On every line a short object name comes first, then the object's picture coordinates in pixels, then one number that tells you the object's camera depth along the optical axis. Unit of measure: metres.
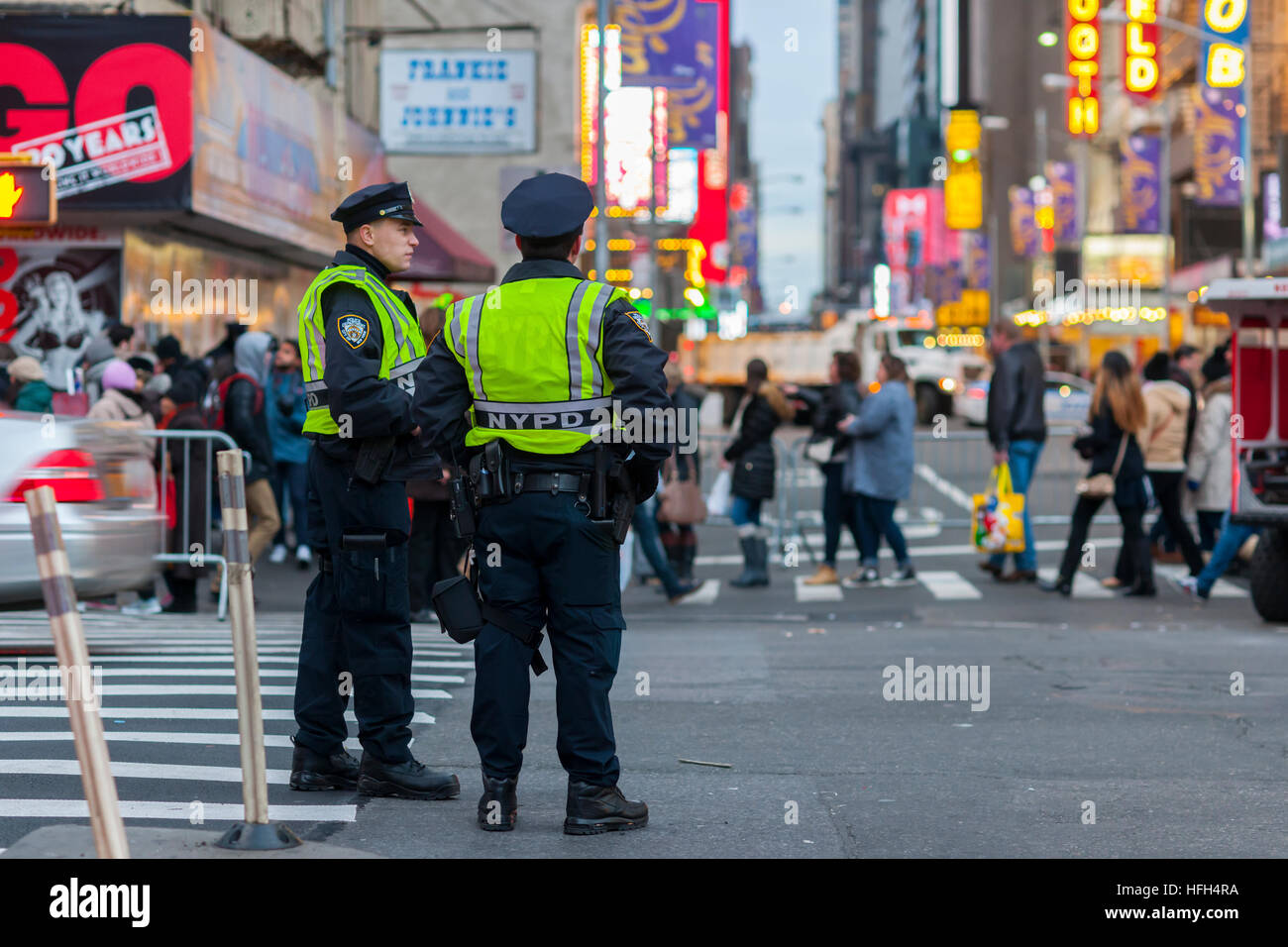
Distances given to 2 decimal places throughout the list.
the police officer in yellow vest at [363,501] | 6.17
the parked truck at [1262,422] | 12.03
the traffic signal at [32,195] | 13.81
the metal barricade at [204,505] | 11.97
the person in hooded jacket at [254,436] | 13.38
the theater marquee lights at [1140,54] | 37.66
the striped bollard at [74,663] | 4.32
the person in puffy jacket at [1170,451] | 14.64
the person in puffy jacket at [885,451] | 14.84
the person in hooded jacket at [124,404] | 12.82
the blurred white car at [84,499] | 8.98
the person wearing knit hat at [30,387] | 13.14
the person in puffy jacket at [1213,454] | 15.11
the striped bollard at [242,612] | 4.90
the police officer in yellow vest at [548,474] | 5.78
